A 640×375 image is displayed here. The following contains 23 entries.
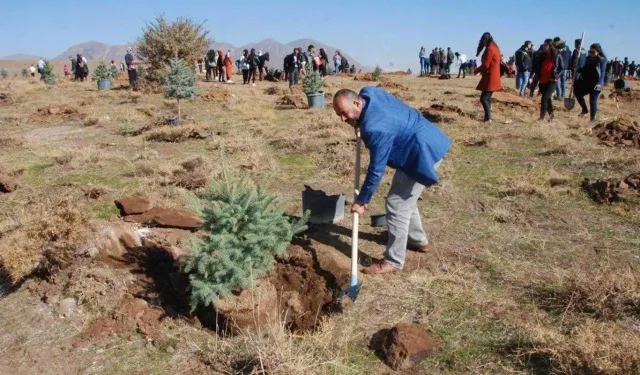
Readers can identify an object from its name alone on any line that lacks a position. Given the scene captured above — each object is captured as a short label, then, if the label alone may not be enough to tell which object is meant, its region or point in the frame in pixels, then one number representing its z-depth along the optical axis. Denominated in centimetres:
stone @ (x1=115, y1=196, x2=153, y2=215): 509
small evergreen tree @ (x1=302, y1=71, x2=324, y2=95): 1238
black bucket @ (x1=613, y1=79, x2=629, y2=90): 1584
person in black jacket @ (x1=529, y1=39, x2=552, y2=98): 1160
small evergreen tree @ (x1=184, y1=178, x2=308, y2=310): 324
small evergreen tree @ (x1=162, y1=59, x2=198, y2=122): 1088
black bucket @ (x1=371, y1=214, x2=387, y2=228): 489
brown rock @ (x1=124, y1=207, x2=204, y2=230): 478
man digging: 346
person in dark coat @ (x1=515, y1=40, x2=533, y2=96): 1379
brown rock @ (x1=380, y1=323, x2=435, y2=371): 295
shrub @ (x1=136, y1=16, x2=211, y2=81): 1928
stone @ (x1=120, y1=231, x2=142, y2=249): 429
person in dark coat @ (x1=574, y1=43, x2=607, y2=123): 885
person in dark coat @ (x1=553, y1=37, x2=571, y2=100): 1091
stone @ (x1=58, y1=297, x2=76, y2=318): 369
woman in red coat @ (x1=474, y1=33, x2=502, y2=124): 864
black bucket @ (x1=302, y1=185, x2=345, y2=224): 490
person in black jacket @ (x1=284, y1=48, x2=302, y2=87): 1831
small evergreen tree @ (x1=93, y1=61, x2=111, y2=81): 2022
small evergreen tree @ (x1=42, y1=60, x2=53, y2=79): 2453
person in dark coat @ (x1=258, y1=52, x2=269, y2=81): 2156
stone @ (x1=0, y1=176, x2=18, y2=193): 647
